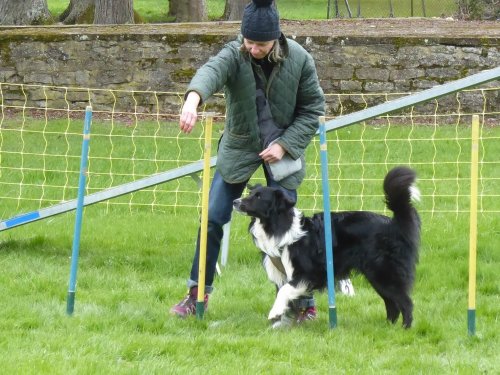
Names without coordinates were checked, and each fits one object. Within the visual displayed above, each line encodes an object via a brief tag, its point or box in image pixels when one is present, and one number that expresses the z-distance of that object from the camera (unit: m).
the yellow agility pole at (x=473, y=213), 10.73
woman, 11.20
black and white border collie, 11.55
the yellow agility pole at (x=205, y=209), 11.42
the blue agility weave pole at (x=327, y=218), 11.05
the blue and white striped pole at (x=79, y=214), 11.54
